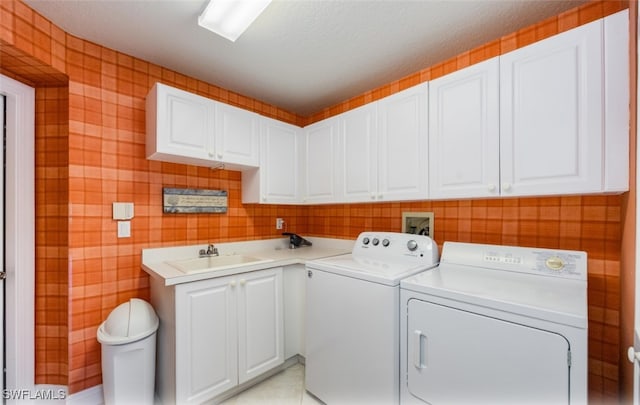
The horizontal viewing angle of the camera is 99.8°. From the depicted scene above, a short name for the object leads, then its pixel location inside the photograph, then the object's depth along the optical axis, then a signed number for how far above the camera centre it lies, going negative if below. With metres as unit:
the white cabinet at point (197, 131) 1.73 +0.50
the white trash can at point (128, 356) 1.50 -0.88
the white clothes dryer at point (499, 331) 0.98 -0.53
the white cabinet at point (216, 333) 1.55 -0.85
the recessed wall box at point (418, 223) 2.01 -0.16
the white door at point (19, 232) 1.64 -0.20
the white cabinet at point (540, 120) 1.11 +0.40
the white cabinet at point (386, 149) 1.71 +0.37
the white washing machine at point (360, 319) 1.40 -0.67
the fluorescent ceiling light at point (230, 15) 1.33 +0.97
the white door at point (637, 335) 0.83 -0.41
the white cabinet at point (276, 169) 2.28 +0.29
